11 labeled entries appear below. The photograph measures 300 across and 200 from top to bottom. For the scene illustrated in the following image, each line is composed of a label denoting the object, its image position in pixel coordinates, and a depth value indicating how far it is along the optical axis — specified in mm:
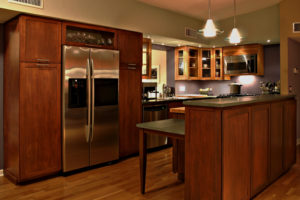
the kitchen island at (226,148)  2195
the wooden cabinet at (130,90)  4180
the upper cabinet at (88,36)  3547
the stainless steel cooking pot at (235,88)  6301
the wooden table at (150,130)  2592
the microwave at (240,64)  6188
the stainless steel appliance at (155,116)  4637
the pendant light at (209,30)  3251
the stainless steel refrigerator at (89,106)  3463
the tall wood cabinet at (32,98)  3139
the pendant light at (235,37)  3666
